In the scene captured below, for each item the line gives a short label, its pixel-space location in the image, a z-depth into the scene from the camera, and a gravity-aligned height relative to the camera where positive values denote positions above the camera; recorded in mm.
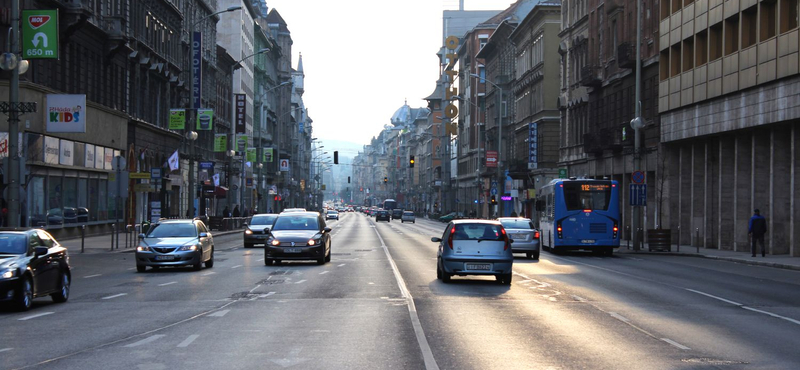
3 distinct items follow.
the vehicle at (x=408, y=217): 120188 -1369
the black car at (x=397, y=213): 147000 -1121
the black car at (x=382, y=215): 126312 -1205
